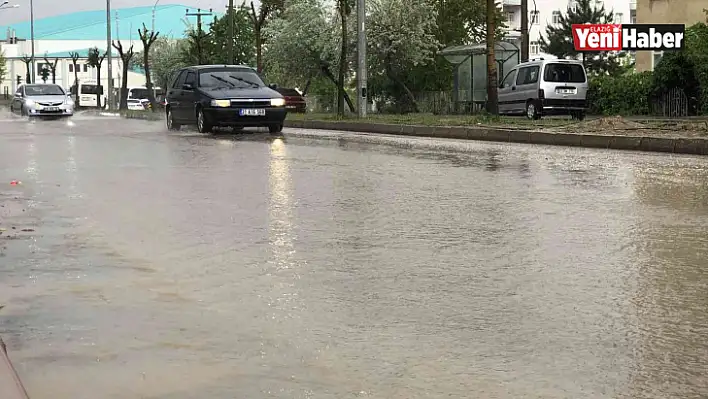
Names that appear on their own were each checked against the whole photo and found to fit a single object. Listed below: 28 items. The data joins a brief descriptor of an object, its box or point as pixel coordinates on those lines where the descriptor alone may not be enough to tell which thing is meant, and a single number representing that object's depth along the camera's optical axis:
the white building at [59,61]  156.88
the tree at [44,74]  112.12
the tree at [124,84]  61.94
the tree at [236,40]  65.69
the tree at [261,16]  46.94
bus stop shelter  40.12
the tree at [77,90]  79.56
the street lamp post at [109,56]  61.55
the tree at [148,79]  60.53
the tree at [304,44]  50.37
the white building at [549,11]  98.38
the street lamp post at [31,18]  91.28
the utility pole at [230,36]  46.25
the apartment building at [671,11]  42.16
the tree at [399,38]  47.19
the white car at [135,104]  83.54
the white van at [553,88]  30.44
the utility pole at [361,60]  32.31
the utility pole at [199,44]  59.94
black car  24.91
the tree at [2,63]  125.56
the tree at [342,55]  36.38
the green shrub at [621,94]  33.16
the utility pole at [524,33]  32.91
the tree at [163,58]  105.50
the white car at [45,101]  41.47
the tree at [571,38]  79.12
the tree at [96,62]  74.10
